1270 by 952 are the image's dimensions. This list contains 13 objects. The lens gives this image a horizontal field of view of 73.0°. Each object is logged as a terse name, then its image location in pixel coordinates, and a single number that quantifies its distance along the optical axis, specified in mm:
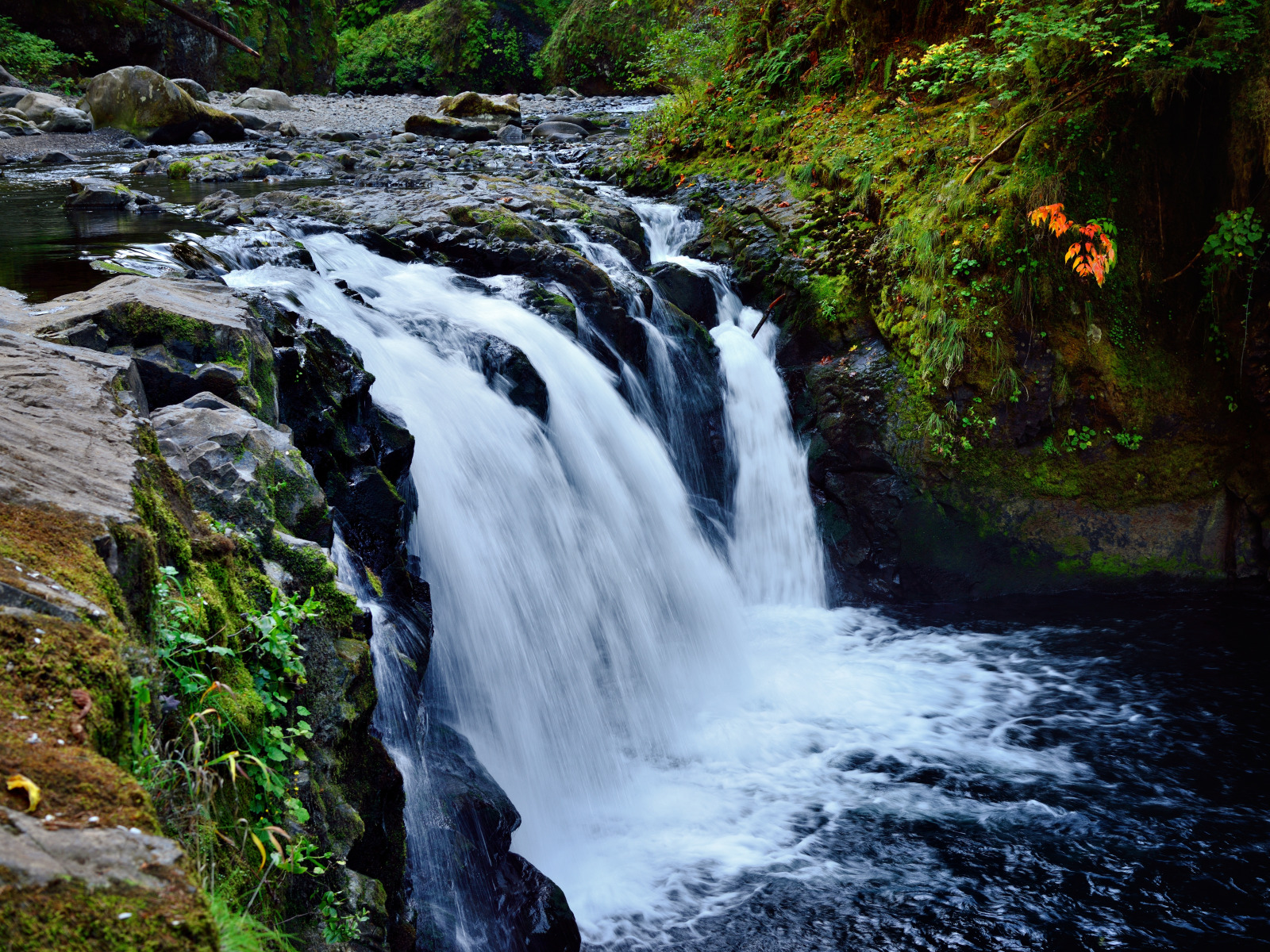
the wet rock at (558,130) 16192
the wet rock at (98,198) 8861
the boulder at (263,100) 20172
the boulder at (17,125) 14430
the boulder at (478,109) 18672
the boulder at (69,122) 14747
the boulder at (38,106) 15273
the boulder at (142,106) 14617
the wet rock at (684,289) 8477
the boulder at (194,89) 18105
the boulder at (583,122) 16828
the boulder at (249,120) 16203
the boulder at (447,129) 15925
